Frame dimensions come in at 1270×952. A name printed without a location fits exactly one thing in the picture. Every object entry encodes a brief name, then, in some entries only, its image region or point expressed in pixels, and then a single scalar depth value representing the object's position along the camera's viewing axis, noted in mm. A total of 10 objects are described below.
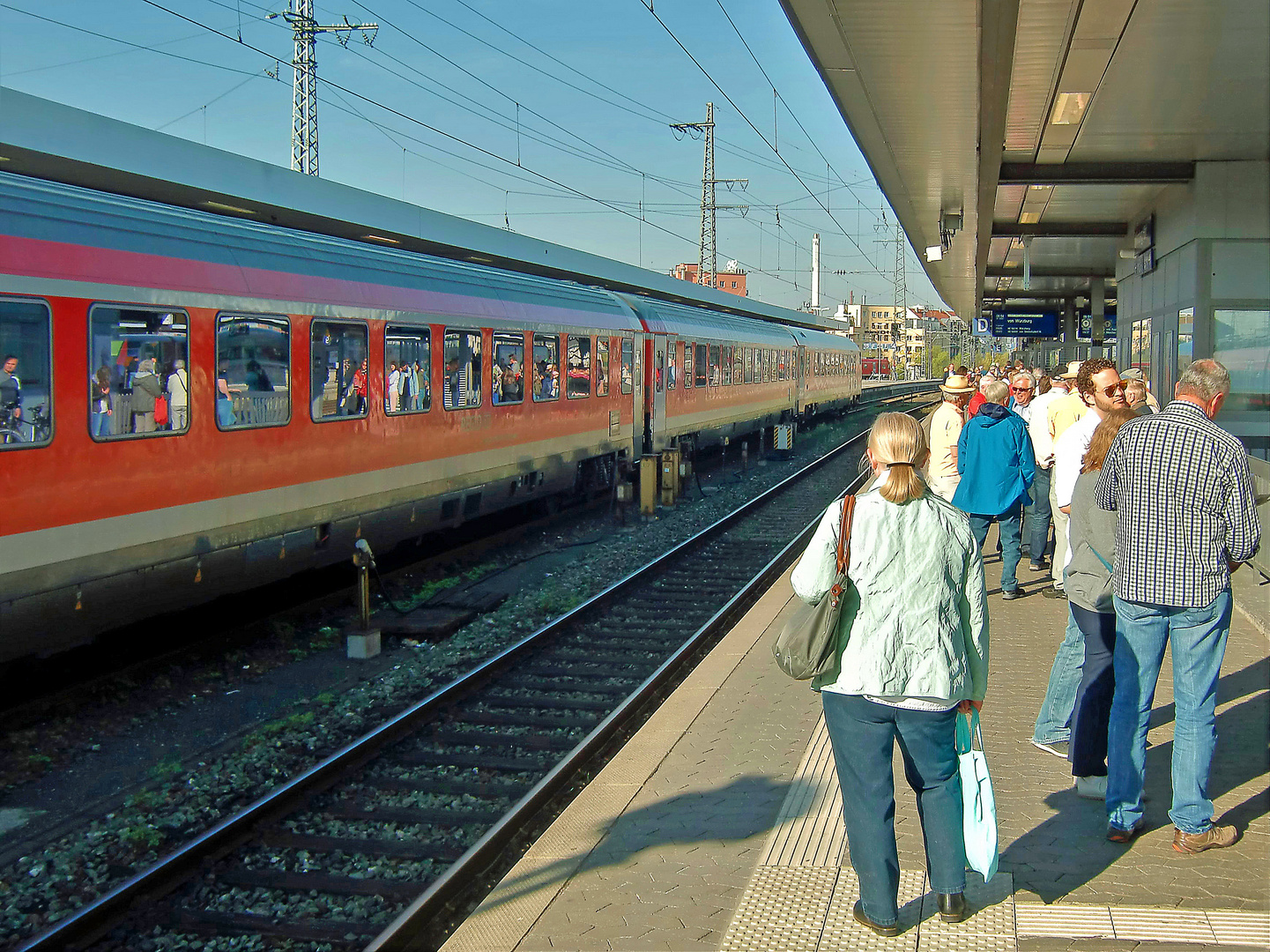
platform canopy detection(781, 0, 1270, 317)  9156
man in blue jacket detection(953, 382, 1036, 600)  8867
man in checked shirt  4246
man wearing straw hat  9438
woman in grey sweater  4781
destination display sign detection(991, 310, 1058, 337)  39531
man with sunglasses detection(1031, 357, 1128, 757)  5355
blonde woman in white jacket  3598
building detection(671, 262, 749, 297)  117625
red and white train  6891
